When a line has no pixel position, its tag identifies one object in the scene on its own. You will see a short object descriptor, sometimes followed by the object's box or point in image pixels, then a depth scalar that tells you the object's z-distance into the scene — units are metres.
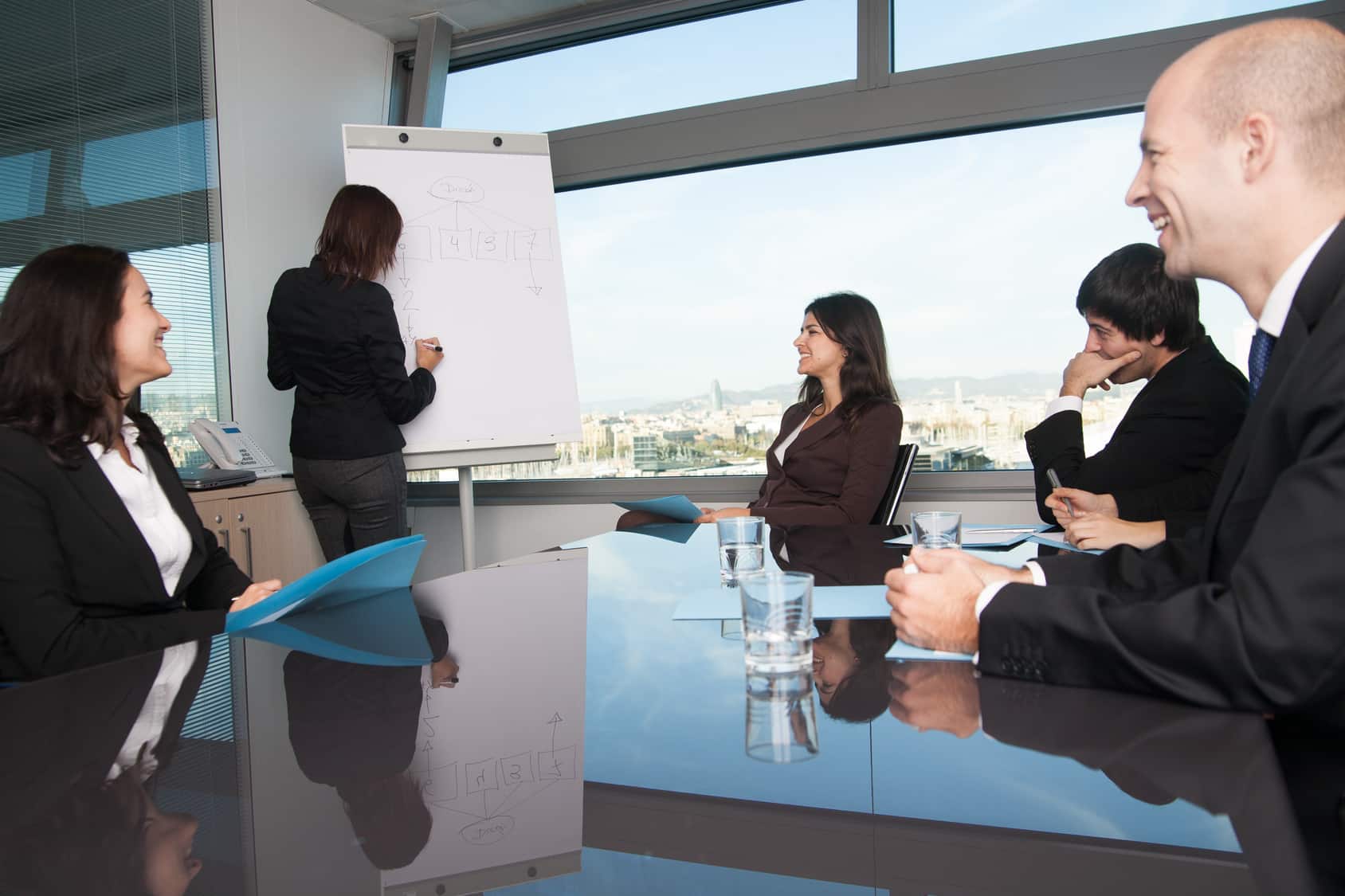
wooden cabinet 3.51
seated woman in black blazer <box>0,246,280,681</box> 1.51
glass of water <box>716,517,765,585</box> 1.50
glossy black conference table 0.51
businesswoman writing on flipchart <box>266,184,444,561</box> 3.55
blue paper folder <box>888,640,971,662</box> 0.98
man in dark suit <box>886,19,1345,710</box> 0.79
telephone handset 3.74
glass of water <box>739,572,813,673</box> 0.93
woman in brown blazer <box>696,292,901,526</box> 3.00
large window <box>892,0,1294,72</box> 3.62
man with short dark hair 2.21
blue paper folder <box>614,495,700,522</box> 2.67
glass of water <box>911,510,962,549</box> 1.55
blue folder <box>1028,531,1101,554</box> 1.70
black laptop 3.38
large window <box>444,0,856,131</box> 4.22
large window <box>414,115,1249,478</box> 3.87
